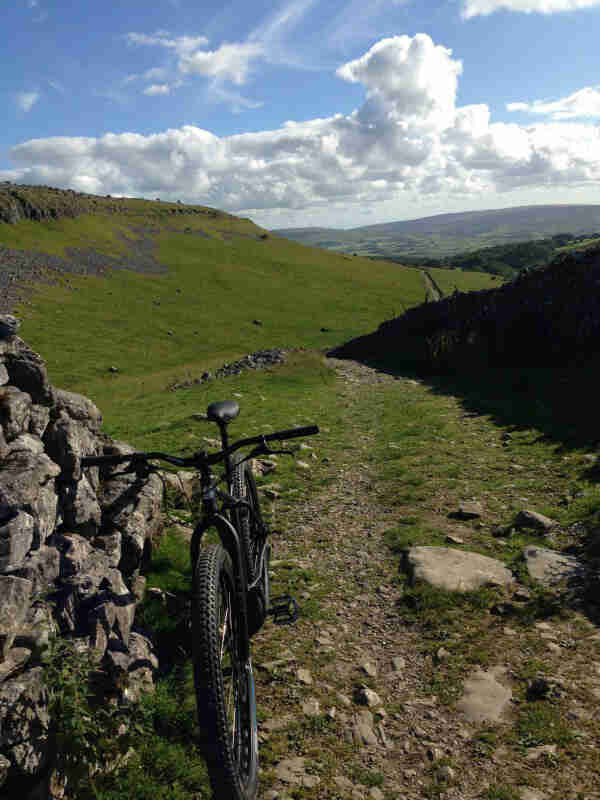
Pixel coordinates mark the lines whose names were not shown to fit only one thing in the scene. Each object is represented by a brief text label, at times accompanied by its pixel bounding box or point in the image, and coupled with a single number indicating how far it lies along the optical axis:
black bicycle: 3.27
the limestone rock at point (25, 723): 3.52
